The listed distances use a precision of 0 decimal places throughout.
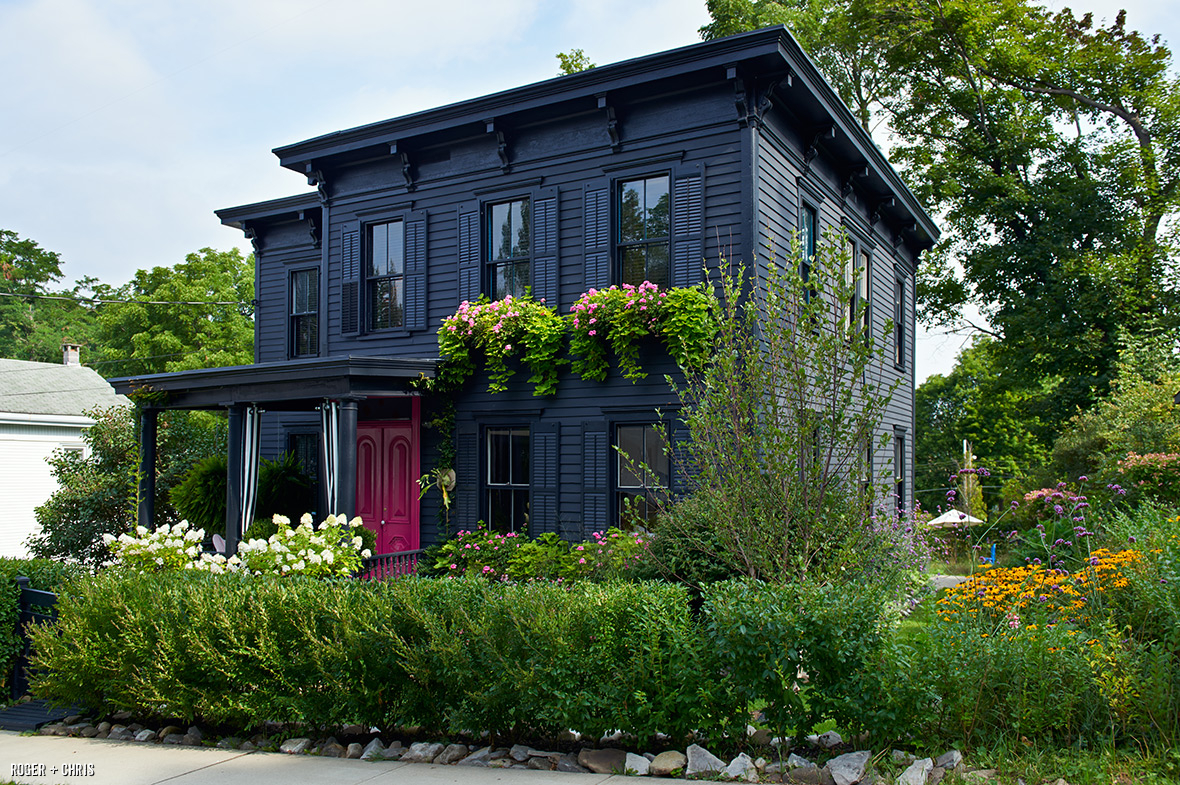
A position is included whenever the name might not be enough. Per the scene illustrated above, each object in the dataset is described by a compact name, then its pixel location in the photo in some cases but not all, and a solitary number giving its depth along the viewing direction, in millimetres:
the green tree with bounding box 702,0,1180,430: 21328
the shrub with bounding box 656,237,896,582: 6137
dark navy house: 10148
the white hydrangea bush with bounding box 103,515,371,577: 8406
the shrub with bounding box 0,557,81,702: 7352
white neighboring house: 21141
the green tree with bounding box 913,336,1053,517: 31844
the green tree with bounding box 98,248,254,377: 32031
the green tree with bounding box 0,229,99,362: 42406
